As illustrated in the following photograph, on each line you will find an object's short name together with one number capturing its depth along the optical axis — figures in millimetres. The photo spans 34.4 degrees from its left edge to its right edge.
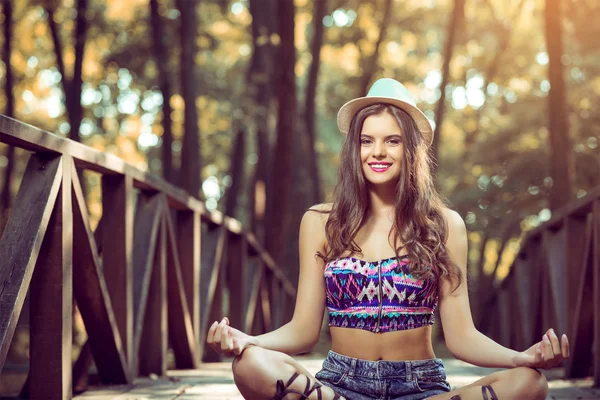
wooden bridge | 3789
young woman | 3484
